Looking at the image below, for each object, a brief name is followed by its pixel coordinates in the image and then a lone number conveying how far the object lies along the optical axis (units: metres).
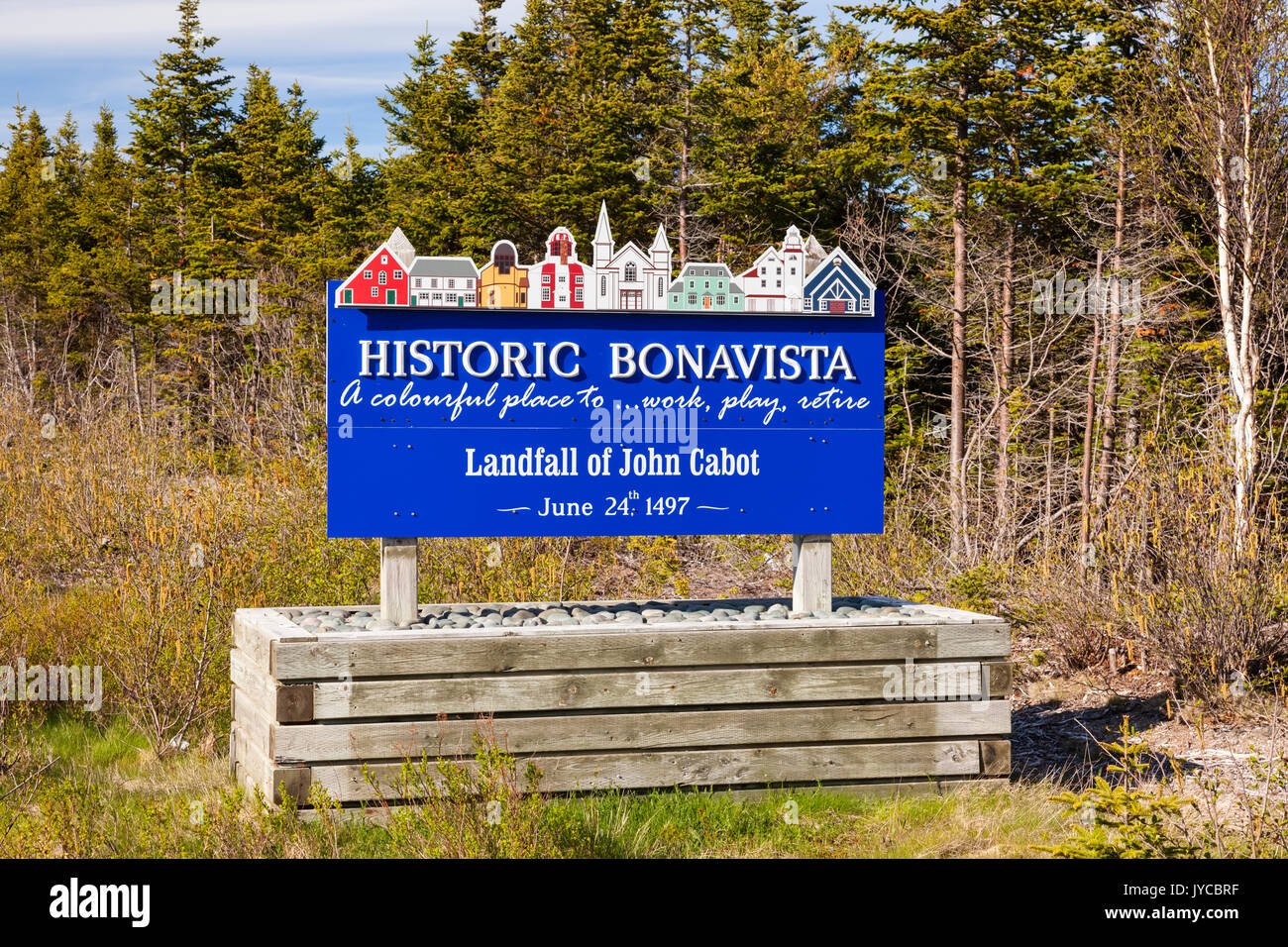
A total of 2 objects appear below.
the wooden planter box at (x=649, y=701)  5.21
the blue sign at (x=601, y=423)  5.77
